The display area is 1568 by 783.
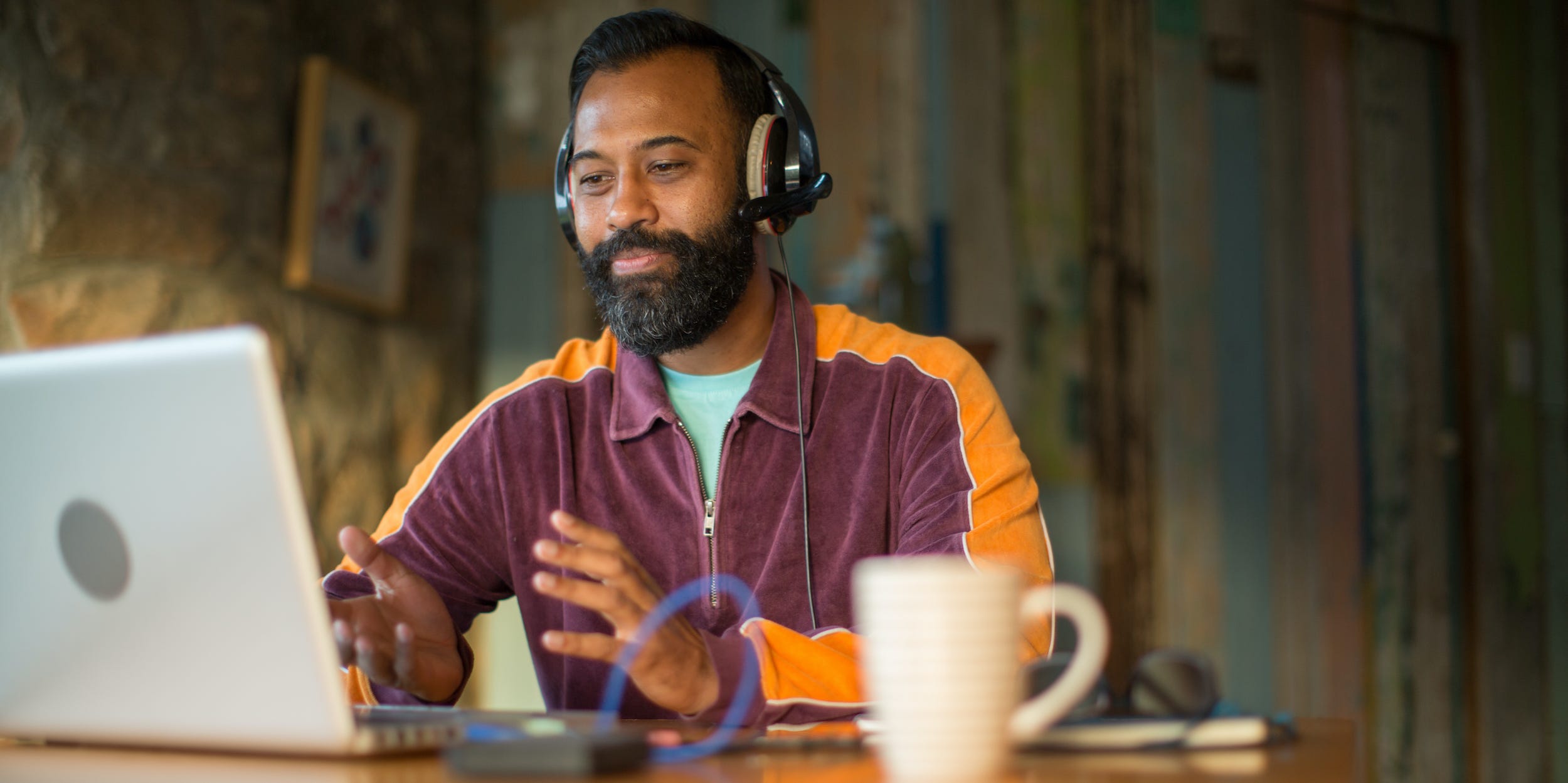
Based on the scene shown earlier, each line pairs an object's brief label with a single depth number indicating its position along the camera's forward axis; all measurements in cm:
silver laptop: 68
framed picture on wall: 261
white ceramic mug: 63
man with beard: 137
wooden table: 70
